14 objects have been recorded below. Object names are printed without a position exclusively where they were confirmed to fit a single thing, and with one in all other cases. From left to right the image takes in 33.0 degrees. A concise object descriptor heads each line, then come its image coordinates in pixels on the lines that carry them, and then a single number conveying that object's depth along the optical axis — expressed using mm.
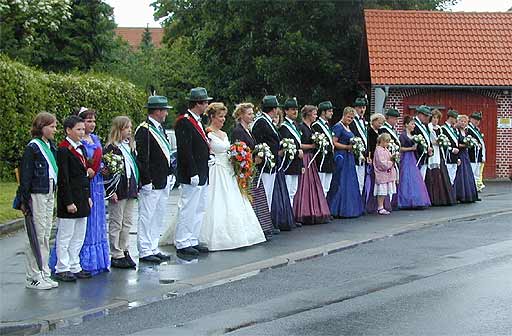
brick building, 26016
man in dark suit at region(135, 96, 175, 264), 10633
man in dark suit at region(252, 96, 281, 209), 13250
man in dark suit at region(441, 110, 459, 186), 17297
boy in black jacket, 9305
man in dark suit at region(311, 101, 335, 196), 14664
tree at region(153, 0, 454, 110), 30750
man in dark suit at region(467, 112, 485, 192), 18531
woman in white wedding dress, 11719
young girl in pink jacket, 15570
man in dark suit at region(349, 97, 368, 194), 15344
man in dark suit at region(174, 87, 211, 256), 11156
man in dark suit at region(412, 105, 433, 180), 16531
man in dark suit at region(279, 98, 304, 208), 13789
